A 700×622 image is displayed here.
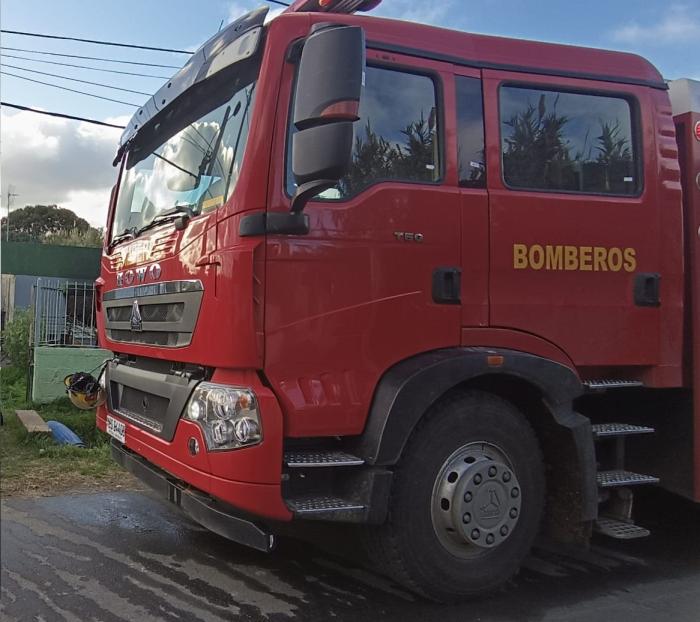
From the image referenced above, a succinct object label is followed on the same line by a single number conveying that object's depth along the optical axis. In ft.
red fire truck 10.73
